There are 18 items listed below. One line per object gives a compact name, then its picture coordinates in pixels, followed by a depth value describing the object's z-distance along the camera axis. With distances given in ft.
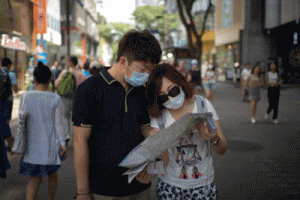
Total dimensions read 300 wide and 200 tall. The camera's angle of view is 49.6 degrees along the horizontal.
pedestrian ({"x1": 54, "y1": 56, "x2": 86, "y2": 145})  23.29
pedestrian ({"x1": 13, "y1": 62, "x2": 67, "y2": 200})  11.21
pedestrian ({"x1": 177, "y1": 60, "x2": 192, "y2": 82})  43.34
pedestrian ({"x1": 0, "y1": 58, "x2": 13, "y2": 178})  12.07
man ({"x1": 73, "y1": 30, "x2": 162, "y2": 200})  6.33
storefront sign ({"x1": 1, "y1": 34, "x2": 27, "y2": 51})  60.59
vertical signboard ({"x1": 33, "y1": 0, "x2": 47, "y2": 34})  49.76
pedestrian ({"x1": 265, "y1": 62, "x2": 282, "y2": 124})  32.35
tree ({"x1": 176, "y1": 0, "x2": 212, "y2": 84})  66.85
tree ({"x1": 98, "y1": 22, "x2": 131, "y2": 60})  228.14
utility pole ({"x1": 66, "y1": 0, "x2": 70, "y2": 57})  54.23
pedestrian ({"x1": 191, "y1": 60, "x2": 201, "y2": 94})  43.78
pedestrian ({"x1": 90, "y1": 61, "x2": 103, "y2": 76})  23.19
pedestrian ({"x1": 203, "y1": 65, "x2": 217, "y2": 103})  42.75
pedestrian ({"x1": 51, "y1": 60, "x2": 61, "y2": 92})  33.06
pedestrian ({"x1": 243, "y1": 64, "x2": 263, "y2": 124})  32.81
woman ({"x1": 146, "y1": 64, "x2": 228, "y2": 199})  6.77
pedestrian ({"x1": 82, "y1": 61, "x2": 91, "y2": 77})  29.40
